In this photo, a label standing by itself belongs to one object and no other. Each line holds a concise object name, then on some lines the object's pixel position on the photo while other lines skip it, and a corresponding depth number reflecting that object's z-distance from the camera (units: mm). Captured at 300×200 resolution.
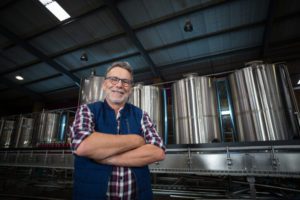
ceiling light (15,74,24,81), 9716
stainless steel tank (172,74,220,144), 2734
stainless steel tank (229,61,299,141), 2330
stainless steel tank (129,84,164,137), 3352
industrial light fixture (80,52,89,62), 6975
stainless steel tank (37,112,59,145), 5414
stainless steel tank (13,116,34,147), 5805
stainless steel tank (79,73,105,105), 3445
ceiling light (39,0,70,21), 5574
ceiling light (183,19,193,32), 5363
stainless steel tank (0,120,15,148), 6551
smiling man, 1011
